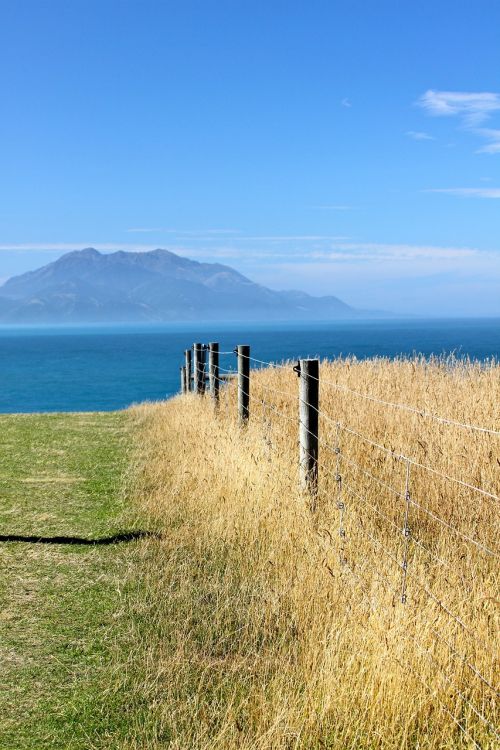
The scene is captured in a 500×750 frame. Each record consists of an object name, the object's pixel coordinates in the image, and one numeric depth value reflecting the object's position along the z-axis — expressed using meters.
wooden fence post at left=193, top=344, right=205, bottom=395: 17.83
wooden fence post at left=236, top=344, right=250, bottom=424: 12.02
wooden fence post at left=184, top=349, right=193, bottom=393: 21.92
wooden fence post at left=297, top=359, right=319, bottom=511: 7.57
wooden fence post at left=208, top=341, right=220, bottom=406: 15.07
